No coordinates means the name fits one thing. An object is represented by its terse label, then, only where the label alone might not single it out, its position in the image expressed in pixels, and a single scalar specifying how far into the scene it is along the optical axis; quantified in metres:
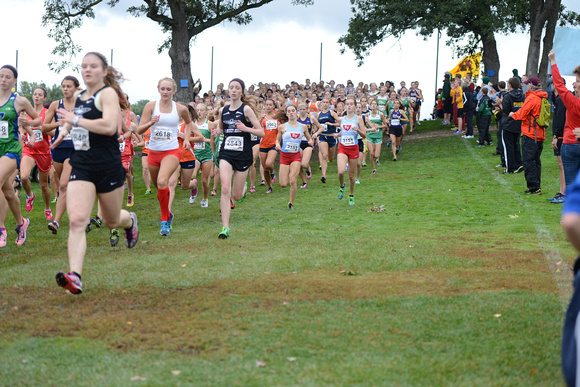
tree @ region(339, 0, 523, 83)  29.09
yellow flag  35.31
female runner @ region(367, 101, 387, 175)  20.47
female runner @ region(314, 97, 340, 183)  17.81
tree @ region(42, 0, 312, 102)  26.47
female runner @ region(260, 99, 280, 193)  16.19
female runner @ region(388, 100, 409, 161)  22.59
